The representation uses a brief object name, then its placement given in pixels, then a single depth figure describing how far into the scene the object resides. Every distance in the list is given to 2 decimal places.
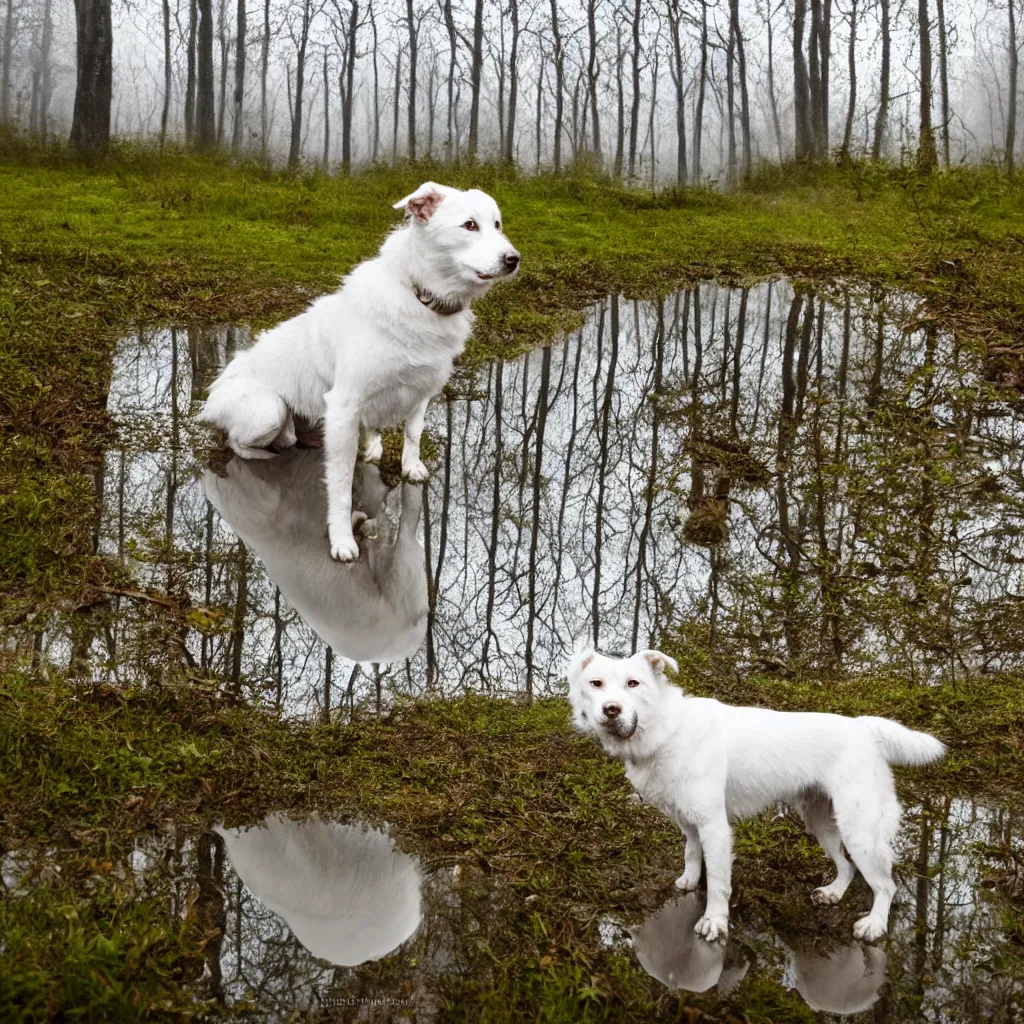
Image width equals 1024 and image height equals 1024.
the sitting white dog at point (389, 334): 6.28
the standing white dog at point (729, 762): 3.79
